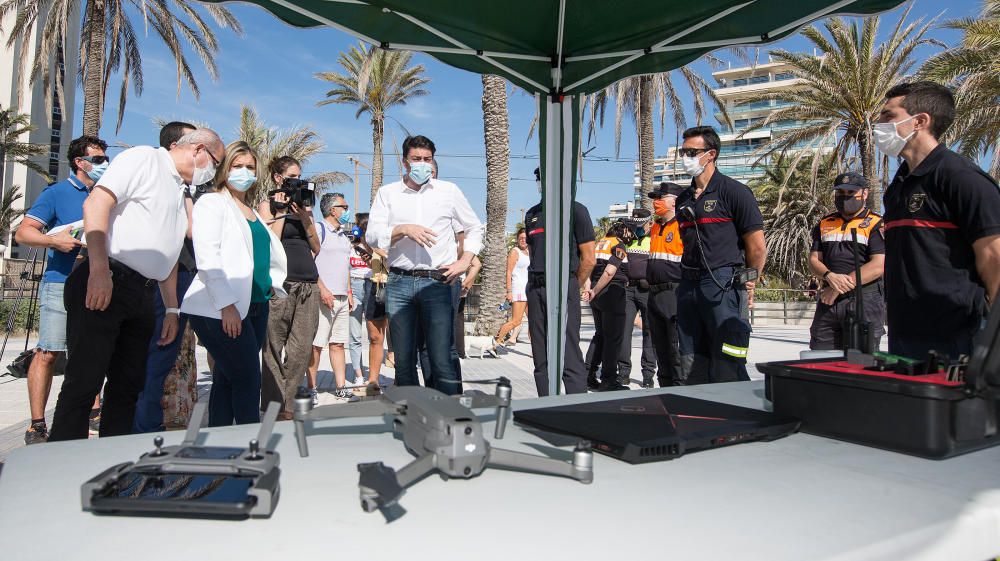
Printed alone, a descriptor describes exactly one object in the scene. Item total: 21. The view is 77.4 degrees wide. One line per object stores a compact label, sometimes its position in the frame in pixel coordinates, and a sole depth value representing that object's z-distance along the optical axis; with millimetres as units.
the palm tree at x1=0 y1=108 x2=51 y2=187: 26922
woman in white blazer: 2893
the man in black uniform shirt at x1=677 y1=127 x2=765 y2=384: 3490
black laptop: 1253
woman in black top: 4750
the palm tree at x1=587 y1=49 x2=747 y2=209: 17234
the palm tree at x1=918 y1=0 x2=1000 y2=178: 12008
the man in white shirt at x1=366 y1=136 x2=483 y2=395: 3805
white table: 846
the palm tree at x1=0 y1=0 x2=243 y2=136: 14469
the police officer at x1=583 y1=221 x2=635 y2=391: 6484
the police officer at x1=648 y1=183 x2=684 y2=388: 5711
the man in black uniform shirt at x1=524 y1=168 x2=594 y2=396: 4754
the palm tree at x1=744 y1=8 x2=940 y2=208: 14656
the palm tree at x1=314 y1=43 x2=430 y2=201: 24172
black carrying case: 1225
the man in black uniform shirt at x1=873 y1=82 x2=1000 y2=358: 2267
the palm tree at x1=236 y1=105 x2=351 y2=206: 25641
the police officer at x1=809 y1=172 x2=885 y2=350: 4707
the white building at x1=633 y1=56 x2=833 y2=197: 68225
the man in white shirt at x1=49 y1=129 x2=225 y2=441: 2639
